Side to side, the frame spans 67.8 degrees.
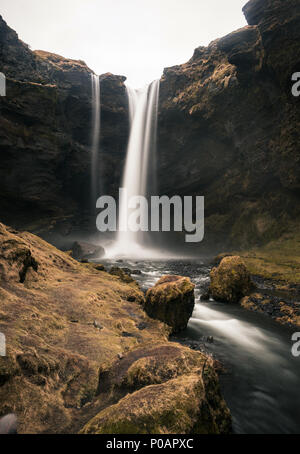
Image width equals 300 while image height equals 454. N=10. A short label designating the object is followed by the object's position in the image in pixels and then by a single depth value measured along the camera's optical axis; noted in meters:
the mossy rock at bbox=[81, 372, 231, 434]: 3.12
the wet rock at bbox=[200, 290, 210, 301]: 15.80
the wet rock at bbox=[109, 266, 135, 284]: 16.47
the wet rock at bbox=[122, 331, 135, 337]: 8.11
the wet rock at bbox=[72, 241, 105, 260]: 36.19
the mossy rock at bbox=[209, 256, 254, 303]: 15.32
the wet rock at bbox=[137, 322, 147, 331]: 9.06
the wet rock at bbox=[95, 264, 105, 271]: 18.11
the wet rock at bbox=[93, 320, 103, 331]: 7.92
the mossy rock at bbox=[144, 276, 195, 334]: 9.94
